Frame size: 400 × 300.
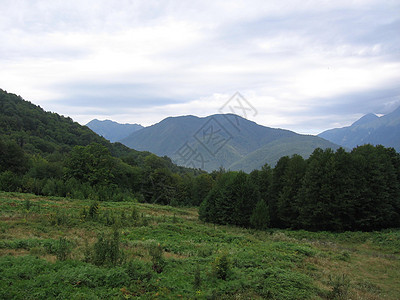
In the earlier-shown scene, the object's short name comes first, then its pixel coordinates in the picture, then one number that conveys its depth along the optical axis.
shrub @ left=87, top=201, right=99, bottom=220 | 21.03
